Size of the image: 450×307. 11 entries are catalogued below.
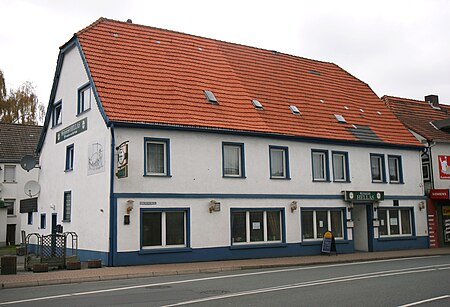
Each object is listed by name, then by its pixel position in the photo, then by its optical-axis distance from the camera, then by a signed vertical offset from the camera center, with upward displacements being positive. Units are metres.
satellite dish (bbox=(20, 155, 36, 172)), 25.00 +3.38
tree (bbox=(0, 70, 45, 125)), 47.17 +11.54
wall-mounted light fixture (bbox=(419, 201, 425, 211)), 28.55 +1.12
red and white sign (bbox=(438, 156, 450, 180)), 30.12 +3.29
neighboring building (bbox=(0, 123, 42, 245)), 40.22 +4.47
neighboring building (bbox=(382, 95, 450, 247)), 29.16 +3.10
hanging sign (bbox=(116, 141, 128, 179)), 18.56 +2.54
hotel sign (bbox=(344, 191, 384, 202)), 25.17 +1.51
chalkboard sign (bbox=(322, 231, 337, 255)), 23.70 -0.61
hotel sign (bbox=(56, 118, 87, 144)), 22.42 +4.56
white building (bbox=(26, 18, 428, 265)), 20.00 +3.17
